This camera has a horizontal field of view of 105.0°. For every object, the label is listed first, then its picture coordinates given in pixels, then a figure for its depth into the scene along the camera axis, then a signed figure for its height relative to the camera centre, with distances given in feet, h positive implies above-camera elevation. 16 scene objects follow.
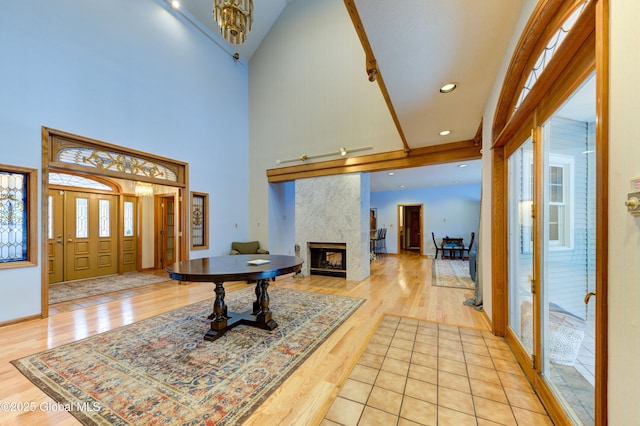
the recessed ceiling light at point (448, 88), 7.77 +4.01
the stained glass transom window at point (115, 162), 12.46 +2.82
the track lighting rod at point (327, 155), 17.63 +4.36
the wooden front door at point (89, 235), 17.90 -1.78
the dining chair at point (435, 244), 28.45 -3.87
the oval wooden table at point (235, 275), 7.86 -2.07
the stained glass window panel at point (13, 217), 10.41 -0.21
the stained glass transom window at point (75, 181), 17.24 +2.26
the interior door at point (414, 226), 39.93 -2.35
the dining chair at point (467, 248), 25.50 -3.88
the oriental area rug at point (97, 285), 14.15 -4.93
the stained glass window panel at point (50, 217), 16.91 -0.35
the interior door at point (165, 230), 21.86 -1.62
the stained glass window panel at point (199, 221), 18.10 -0.69
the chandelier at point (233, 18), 10.01 +8.16
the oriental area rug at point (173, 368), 5.37 -4.38
